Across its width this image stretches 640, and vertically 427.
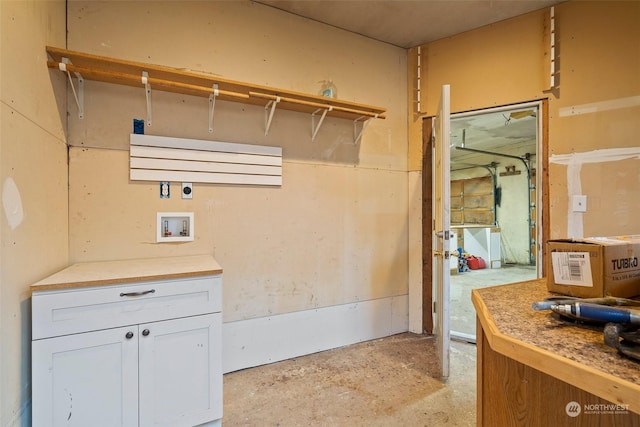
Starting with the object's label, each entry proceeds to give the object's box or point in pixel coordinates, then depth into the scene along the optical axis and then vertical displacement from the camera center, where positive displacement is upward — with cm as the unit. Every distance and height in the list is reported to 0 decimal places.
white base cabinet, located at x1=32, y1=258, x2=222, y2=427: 130 -65
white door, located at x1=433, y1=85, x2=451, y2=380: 203 -14
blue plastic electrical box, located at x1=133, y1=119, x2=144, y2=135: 196 +57
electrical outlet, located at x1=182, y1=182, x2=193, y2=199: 208 +17
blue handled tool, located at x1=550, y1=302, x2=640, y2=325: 66 -23
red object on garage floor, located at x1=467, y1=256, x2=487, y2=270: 629 -104
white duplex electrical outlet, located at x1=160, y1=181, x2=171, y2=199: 202 +17
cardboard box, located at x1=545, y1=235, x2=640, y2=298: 91 -17
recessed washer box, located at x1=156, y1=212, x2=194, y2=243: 202 -8
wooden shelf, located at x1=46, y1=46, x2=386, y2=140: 165 +83
